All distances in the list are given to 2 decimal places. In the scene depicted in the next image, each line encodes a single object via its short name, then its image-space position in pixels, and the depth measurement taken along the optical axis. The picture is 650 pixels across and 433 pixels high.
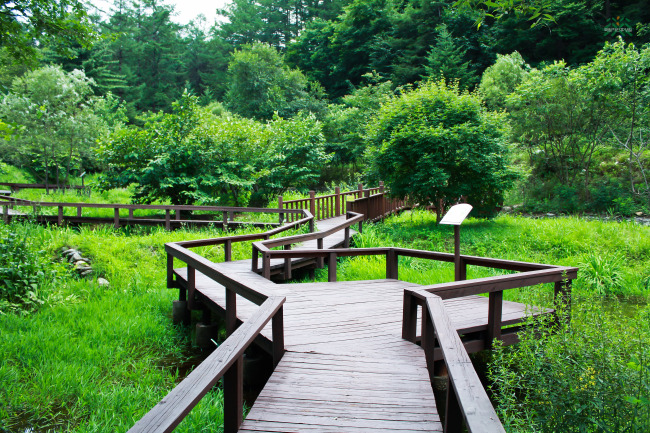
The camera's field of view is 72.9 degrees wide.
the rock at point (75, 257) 9.05
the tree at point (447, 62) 28.97
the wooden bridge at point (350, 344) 2.09
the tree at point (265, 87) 31.02
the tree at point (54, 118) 20.61
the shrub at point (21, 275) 6.52
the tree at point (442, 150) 13.44
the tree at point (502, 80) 23.33
